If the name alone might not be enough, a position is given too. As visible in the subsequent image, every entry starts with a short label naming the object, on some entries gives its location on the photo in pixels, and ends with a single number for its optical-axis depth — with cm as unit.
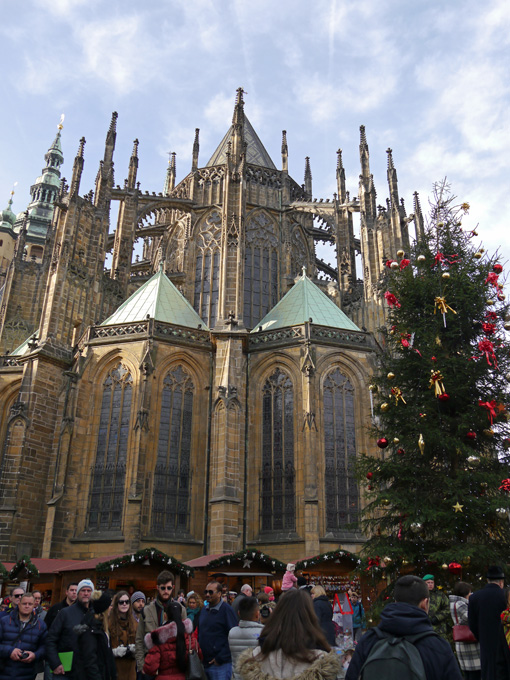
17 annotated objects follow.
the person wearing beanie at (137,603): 895
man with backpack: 336
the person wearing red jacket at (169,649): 589
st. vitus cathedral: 2330
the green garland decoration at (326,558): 1756
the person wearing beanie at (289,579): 943
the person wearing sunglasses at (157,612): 630
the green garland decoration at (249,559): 1823
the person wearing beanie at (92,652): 687
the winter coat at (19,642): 668
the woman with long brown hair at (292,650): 351
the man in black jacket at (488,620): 635
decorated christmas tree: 1158
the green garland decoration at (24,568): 1835
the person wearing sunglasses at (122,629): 838
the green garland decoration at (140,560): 1697
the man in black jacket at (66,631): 667
